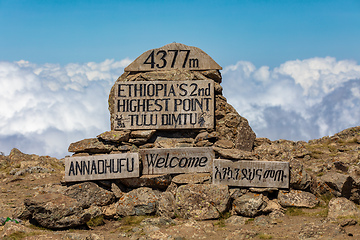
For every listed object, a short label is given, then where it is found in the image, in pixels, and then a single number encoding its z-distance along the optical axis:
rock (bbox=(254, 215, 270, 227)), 11.61
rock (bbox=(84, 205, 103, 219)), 12.48
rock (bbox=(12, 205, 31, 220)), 12.28
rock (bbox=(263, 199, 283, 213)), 12.33
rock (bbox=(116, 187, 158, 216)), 12.66
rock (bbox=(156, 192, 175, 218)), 12.41
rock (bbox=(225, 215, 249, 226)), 11.84
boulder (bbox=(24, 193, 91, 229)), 11.68
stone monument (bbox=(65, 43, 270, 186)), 13.27
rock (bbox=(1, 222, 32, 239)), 10.80
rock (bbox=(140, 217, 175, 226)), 11.66
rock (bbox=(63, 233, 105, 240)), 10.68
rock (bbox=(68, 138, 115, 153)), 13.41
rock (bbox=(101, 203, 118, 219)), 12.84
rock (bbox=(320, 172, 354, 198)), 12.72
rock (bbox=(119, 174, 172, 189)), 13.11
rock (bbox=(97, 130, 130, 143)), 13.39
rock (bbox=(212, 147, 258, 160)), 12.90
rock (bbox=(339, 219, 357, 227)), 10.60
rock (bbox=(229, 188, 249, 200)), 12.73
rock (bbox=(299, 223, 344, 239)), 10.04
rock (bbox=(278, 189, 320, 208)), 12.57
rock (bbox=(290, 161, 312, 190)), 12.81
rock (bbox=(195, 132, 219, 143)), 13.41
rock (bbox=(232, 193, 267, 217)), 12.16
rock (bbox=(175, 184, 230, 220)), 12.27
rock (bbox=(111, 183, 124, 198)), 13.13
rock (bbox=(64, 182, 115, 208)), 12.93
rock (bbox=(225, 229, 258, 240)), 10.49
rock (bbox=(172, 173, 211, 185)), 12.91
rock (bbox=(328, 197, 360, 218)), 11.57
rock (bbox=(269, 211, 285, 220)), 12.08
